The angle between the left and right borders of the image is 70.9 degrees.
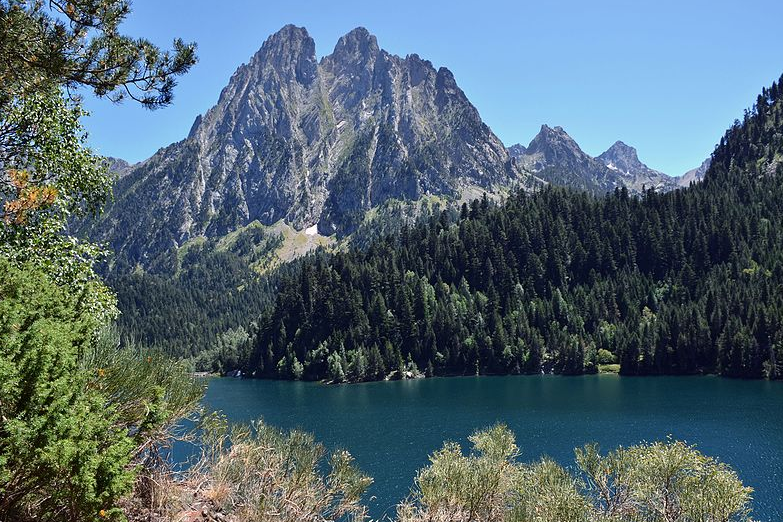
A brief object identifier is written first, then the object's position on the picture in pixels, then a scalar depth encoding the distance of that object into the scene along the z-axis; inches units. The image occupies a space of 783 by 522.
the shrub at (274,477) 816.9
